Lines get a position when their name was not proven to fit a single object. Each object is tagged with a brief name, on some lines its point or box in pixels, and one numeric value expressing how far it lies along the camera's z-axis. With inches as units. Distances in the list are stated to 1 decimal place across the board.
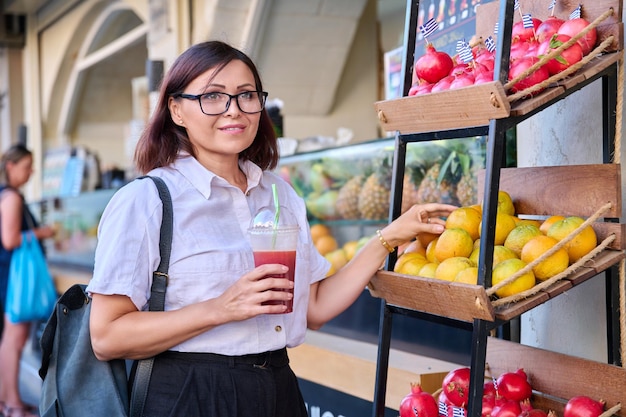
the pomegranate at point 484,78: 84.7
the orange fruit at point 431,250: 93.4
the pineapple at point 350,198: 170.6
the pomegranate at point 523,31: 91.4
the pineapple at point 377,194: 162.1
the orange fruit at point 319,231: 181.6
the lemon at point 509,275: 80.7
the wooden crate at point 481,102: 80.0
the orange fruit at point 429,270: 89.9
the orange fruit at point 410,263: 93.7
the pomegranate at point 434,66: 91.8
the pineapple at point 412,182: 150.8
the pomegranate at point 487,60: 87.7
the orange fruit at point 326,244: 178.1
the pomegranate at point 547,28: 89.7
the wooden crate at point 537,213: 80.5
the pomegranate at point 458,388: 91.9
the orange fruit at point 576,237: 85.6
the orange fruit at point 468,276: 83.0
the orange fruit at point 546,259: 82.9
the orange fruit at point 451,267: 85.6
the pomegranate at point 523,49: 87.1
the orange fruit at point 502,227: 90.1
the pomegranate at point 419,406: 92.4
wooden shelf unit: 80.1
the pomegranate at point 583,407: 86.4
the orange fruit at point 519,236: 87.0
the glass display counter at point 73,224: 285.7
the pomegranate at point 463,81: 86.1
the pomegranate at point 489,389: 93.5
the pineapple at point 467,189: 136.8
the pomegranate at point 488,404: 90.1
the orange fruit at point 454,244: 88.3
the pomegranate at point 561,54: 84.3
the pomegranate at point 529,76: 82.4
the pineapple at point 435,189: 143.8
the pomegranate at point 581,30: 87.9
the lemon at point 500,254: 84.9
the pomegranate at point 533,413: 88.2
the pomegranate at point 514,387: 93.7
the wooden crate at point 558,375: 88.0
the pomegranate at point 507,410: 88.4
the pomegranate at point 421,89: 92.0
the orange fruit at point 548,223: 89.2
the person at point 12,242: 229.0
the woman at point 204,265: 79.6
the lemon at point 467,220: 90.3
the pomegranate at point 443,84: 88.6
